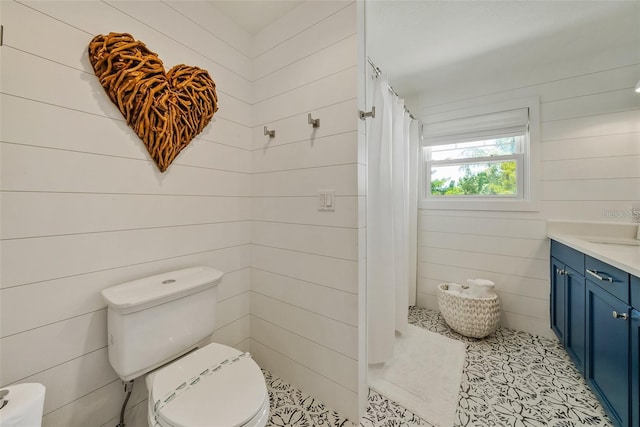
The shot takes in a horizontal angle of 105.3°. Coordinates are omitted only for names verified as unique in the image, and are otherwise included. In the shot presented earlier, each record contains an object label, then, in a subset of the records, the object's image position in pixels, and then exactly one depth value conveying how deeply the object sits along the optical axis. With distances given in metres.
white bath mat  1.34
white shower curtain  1.66
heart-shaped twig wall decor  1.06
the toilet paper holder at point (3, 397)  0.70
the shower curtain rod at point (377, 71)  1.59
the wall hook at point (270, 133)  1.56
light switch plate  1.32
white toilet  0.84
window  2.06
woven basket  1.92
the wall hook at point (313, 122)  1.32
